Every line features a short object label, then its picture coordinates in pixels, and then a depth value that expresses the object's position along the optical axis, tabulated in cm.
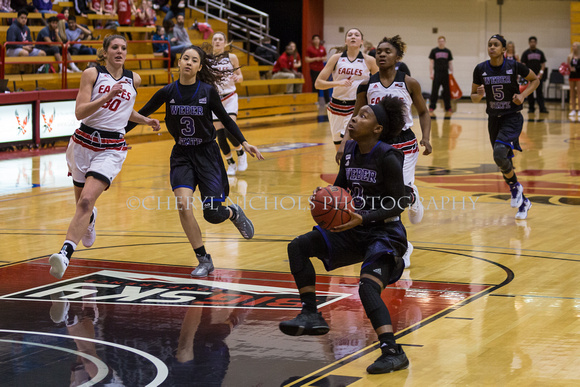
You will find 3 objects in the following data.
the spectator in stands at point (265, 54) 2619
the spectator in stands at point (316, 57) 2788
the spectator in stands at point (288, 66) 2566
